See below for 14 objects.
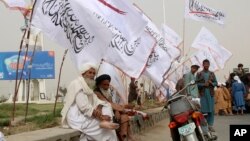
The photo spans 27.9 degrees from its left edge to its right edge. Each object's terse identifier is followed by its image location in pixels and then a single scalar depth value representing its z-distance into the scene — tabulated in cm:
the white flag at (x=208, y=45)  1859
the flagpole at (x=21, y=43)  868
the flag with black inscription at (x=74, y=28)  696
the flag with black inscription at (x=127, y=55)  835
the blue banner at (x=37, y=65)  4634
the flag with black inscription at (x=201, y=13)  1694
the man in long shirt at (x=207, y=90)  1011
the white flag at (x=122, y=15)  821
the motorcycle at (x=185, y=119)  601
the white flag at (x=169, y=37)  1836
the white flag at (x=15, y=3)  1068
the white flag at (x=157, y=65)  1078
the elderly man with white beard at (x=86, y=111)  625
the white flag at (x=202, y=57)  1959
